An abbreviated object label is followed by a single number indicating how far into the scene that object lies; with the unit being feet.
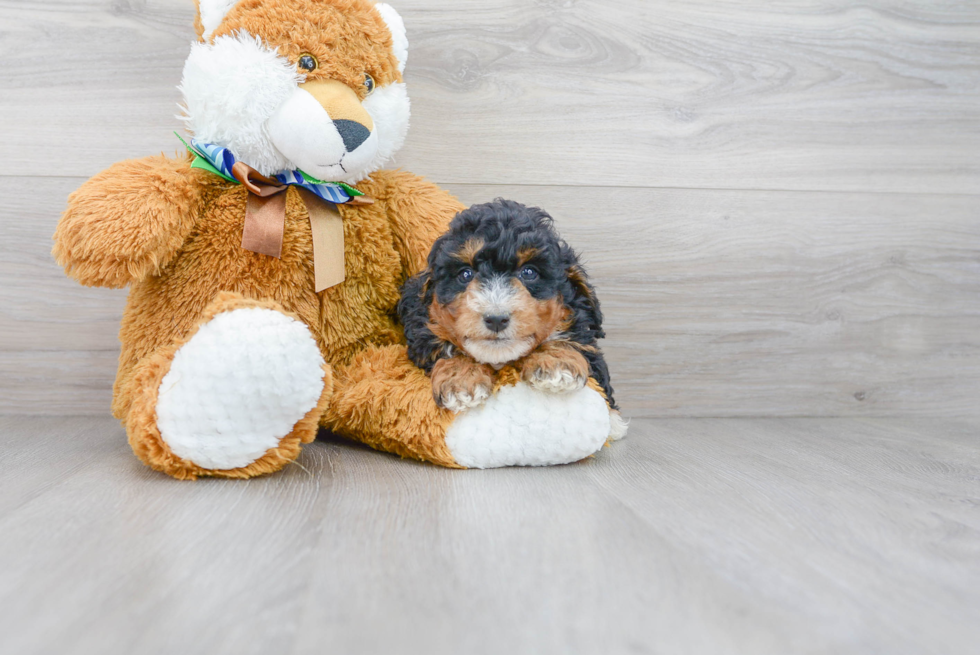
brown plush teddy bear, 2.98
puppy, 3.16
